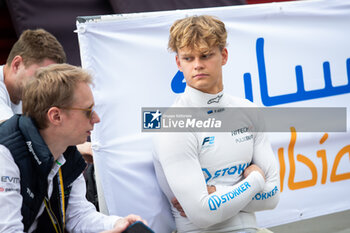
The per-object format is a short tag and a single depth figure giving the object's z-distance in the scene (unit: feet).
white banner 18.51
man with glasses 13.60
